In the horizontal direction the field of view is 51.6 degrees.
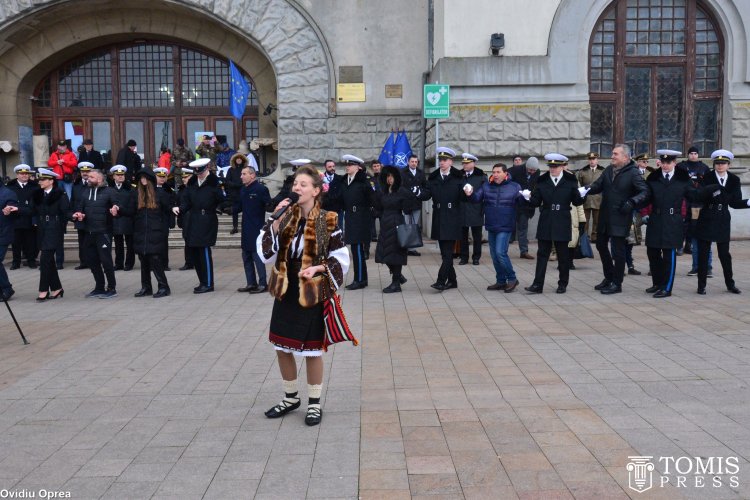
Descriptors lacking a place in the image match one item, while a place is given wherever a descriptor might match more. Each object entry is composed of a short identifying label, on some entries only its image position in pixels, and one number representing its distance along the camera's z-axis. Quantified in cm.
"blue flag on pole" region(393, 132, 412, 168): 1831
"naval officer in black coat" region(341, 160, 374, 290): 1162
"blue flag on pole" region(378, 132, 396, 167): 1844
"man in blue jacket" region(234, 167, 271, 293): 1137
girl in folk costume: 530
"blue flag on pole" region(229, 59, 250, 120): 2008
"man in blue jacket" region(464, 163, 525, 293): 1091
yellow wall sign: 1933
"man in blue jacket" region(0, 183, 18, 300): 1100
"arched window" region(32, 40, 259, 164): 2164
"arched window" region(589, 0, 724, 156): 1719
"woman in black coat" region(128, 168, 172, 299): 1112
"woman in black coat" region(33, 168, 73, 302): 1102
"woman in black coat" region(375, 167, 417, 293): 1083
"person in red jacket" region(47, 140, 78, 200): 1920
